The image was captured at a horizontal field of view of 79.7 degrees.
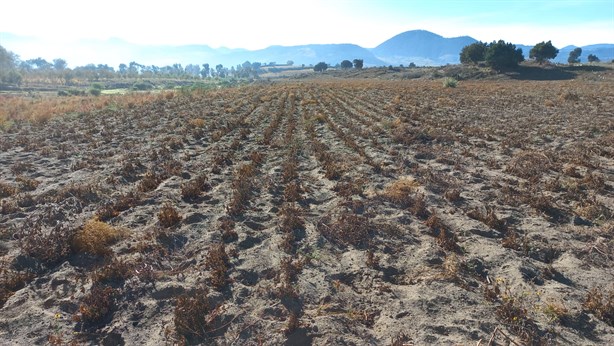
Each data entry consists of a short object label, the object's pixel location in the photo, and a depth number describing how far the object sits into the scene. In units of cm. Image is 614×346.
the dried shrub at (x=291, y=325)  468
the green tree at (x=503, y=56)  7381
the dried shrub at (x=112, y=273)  566
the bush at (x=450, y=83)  4821
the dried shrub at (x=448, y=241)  660
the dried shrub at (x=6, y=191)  916
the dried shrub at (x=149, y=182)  958
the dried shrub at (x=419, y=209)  804
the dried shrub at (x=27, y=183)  972
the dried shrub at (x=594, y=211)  756
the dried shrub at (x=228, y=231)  707
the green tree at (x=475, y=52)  8269
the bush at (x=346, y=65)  16884
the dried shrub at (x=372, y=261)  615
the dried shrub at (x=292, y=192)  896
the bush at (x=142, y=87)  10212
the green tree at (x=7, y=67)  11175
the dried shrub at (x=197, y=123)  1938
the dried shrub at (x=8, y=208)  806
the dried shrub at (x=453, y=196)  878
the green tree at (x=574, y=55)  10204
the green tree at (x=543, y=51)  8056
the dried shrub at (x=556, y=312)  473
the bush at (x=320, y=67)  18850
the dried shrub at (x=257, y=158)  1216
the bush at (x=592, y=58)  10155
